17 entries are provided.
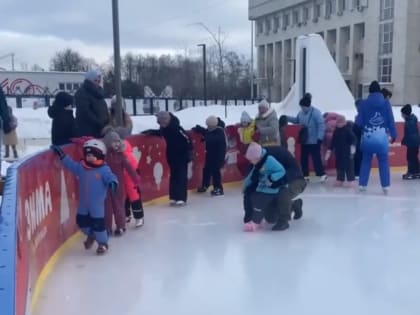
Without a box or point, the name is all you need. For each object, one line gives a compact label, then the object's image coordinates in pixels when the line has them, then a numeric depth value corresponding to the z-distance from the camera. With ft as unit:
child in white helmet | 16.19
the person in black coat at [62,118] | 20.13
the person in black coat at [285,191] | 19.29
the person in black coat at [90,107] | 20.40
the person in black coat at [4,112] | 19.76
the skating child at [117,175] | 18.66
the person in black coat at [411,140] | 30.94
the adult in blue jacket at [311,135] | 29.68
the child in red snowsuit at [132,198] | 19.49
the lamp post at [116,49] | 22.35
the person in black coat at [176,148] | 23.48
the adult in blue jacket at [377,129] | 25.27
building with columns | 163.12
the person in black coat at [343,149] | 28.42
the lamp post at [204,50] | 108.62
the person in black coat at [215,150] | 26.35
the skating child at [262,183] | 18.70
